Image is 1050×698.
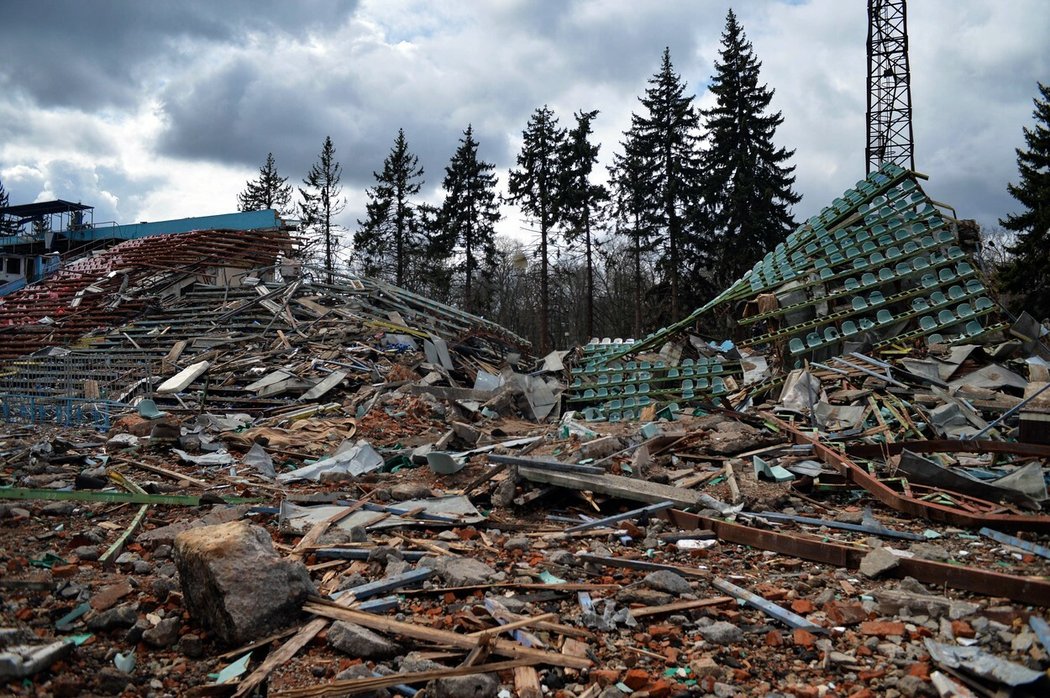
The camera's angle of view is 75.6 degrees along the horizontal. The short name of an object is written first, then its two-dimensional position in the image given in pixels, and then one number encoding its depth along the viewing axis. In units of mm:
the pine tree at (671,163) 30688
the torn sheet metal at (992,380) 9867
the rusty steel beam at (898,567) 4336
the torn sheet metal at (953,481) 6484
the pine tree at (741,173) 29266
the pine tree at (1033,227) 25797
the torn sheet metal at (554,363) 17906
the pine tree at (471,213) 35906
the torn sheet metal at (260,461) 9168
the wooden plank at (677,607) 4445
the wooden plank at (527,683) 3547
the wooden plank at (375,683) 3430
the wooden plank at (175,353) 17259
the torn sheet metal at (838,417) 9320
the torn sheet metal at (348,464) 8977
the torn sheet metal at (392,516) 6426
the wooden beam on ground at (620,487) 6848
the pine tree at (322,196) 40844
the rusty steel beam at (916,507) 5832
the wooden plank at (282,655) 3564
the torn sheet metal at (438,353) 17908
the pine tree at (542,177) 31734
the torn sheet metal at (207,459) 9240
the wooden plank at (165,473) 8070
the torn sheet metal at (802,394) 10133
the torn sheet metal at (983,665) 3300
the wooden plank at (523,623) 4020
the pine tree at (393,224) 37281
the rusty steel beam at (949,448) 7301
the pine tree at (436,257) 35656
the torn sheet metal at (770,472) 7559
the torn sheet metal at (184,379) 15102
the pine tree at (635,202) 31641
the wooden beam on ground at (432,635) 3826
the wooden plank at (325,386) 14594
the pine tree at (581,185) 31906
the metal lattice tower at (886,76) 26047
